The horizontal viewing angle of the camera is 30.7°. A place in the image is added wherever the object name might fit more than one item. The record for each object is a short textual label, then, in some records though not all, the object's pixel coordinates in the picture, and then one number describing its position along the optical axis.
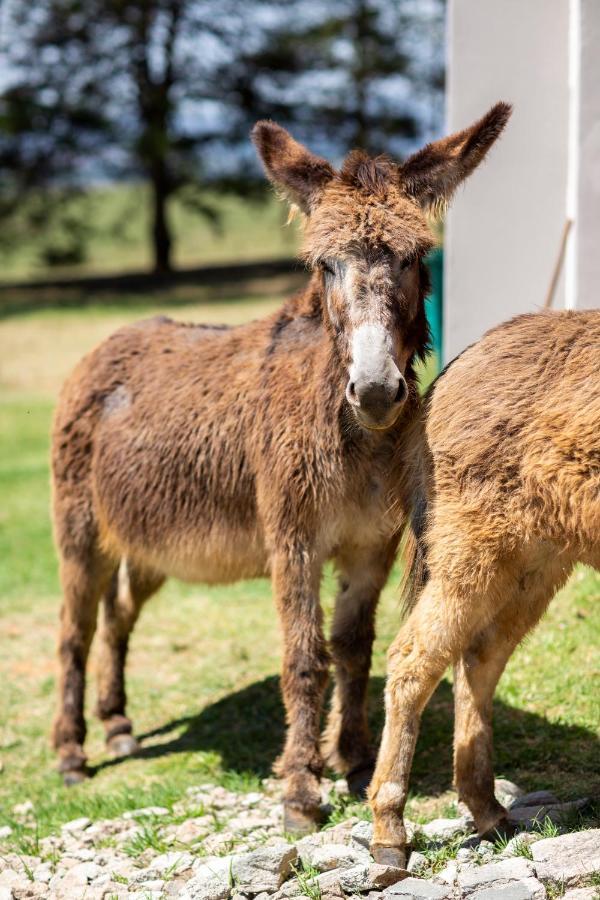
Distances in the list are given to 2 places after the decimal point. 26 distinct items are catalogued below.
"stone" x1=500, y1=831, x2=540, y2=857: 4.06
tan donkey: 3.80
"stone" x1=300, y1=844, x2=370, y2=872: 4.22
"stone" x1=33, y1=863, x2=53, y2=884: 4.60
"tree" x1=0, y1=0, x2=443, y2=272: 28.67
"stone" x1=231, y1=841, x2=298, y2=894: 4.11
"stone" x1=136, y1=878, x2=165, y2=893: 4.34
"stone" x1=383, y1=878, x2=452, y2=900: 3.76
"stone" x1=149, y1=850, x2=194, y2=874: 4.47
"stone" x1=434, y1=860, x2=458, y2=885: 3.96
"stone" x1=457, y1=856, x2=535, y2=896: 3.80
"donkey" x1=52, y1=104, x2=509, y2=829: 4.36
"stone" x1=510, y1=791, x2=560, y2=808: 4.59
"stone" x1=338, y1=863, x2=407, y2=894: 3.98
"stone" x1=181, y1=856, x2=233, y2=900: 4.09
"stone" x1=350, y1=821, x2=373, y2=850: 4.33
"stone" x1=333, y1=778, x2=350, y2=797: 5.30
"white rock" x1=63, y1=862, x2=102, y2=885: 4.45
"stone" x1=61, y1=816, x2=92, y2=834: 5.18
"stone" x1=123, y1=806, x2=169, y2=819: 5.20
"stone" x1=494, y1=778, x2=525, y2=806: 4.70
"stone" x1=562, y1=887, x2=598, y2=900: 3.59
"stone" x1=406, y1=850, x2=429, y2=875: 4.12
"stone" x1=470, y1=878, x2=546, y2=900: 3.65
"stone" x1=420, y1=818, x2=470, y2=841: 4.42
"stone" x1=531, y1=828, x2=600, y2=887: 3.74
